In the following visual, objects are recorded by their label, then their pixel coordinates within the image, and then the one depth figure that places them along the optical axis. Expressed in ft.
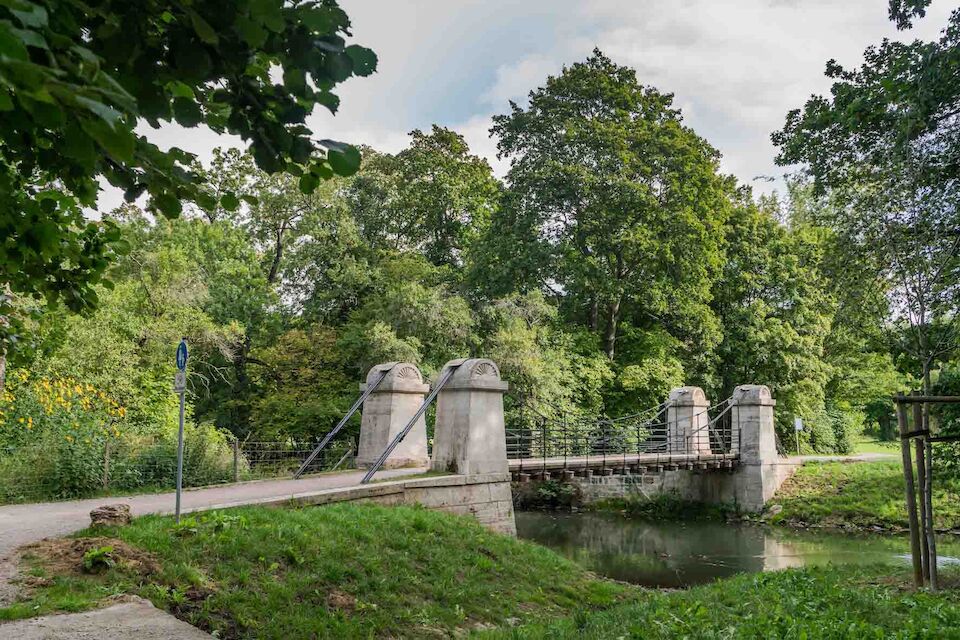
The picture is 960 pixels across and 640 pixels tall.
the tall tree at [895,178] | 25.67
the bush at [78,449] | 33.78
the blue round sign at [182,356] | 22.66
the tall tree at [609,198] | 71.15
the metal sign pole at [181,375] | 22.58
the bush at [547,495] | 74.43
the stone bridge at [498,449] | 37.24
